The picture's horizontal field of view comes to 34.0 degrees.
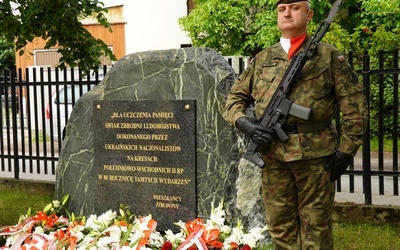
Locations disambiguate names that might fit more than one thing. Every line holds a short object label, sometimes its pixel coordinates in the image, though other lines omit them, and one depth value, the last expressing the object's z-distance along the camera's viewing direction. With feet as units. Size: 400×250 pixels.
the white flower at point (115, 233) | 14.57
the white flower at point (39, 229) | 16.02
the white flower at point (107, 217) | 15.96
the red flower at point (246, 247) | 13.58
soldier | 12.29
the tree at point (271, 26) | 41.52
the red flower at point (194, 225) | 14.37
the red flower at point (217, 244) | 13.96
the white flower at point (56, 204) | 17.38
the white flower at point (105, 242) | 14.51
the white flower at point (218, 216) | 14.66
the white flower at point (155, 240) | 14.89
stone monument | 15.20
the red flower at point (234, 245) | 13.71
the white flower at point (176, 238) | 14.67
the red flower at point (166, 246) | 14.23
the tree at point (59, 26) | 21.58
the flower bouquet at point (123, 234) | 14.03
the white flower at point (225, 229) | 14.39
